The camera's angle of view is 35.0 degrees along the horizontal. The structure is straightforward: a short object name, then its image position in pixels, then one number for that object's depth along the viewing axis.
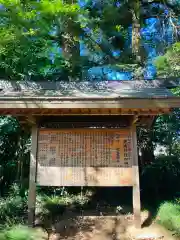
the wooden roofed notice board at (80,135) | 5.84
